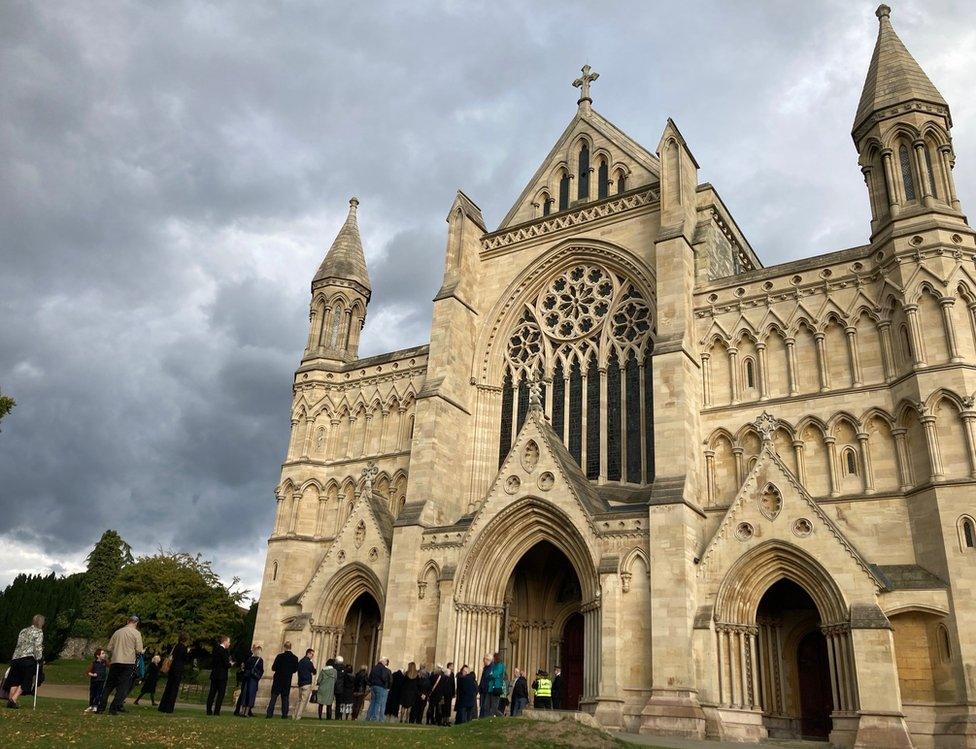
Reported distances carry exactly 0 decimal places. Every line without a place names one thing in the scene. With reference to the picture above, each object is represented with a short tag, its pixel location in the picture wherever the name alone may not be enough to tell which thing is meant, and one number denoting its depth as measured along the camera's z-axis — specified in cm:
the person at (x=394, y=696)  1959
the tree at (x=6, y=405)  2319
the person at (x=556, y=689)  1895
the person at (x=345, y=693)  1908
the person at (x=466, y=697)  1791
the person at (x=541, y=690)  1797
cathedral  1867
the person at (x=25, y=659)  1222
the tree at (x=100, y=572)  4907
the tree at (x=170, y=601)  3428
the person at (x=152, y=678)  1631
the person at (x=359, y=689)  2045
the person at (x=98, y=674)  1380
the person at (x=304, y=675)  1706
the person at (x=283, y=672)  1694
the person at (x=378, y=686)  1842
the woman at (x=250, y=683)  1653
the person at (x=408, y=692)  1922
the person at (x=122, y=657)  1269
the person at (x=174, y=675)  1470
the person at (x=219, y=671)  1547
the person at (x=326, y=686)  1809
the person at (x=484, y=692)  1850
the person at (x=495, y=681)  1805
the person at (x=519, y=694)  1836
